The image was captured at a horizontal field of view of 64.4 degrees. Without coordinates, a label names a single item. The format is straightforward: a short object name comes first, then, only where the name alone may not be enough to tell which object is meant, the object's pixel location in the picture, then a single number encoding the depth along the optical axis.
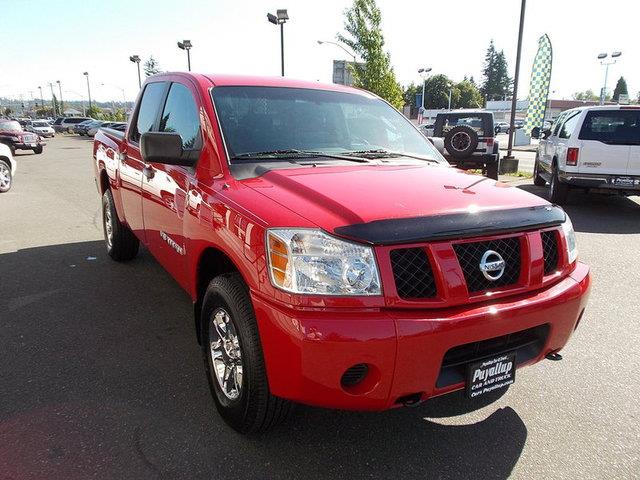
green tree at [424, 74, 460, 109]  97.06
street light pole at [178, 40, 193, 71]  28.98
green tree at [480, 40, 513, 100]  116.62
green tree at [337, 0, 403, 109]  25.25
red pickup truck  2.03
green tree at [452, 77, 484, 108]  103.19
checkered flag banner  20.39
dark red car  21.86
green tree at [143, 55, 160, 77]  77.66
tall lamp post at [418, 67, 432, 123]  55.03
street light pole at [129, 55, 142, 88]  37.03
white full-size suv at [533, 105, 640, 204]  8.34
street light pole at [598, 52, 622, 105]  38.22
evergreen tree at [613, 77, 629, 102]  91.16
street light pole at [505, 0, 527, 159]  13.95
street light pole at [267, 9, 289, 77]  20.28
